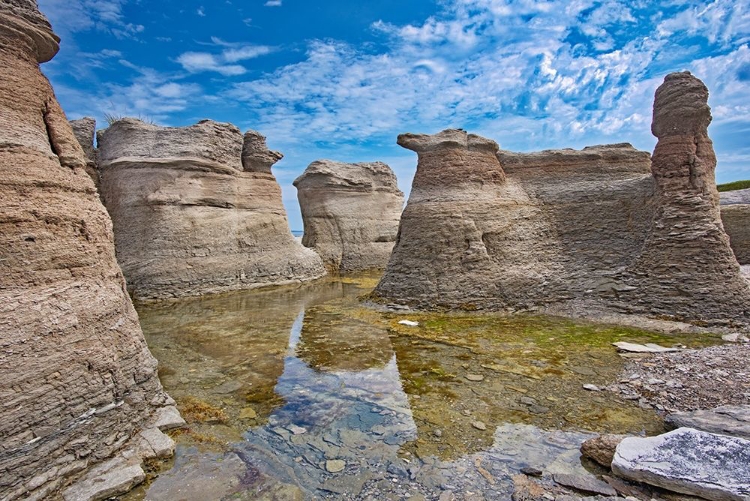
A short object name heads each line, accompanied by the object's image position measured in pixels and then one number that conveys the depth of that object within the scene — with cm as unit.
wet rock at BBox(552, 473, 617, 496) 407
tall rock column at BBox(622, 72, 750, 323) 959
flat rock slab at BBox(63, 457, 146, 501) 399
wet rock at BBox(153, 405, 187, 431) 534
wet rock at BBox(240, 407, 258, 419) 591
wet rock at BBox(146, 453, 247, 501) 415
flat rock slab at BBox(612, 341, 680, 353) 800
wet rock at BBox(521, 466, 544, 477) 444
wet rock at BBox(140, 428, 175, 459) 473
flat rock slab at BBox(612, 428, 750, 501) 368
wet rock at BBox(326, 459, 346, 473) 466
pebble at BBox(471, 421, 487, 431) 545
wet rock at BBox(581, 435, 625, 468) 450
